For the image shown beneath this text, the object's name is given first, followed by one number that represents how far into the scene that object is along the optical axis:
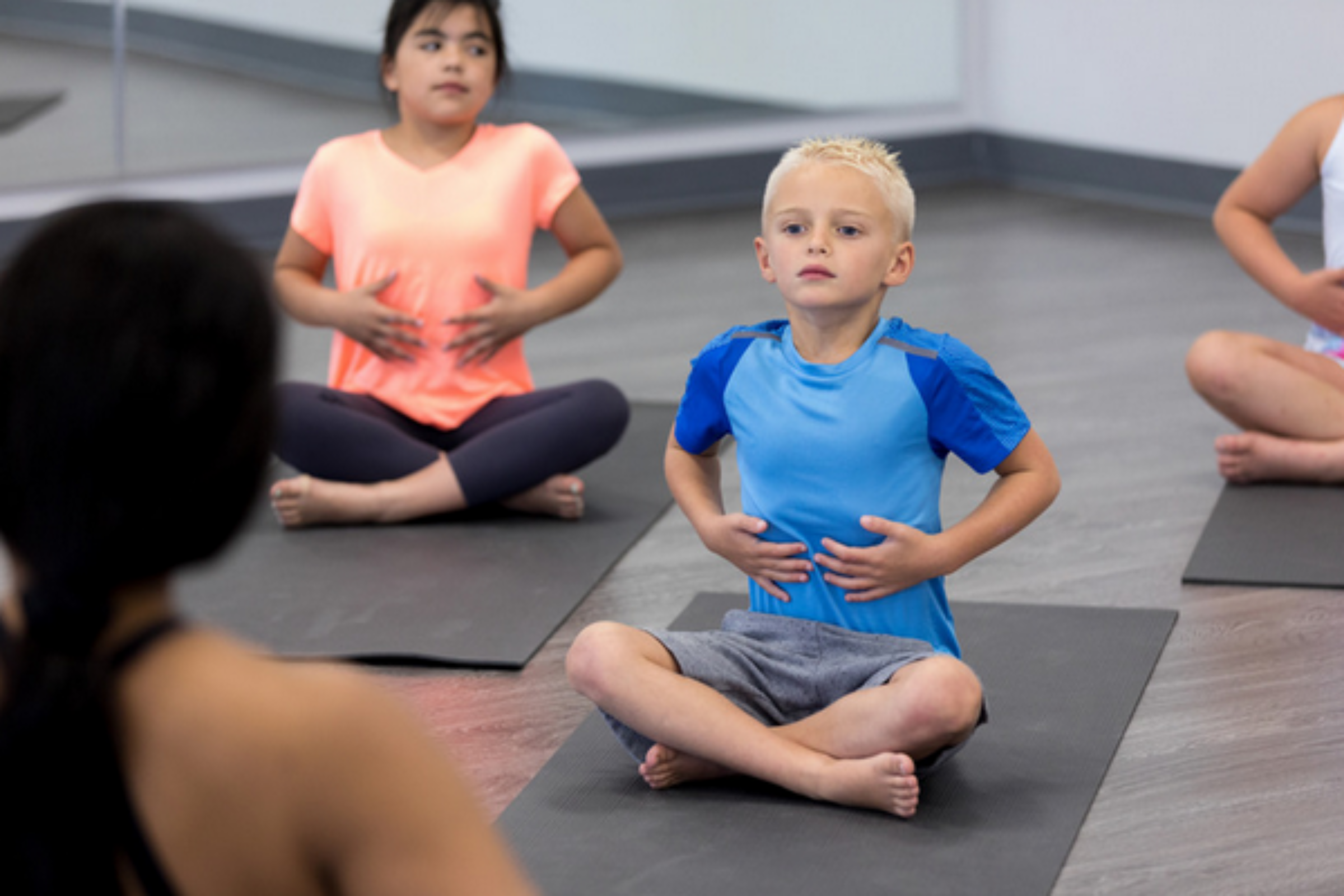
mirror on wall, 8.85
